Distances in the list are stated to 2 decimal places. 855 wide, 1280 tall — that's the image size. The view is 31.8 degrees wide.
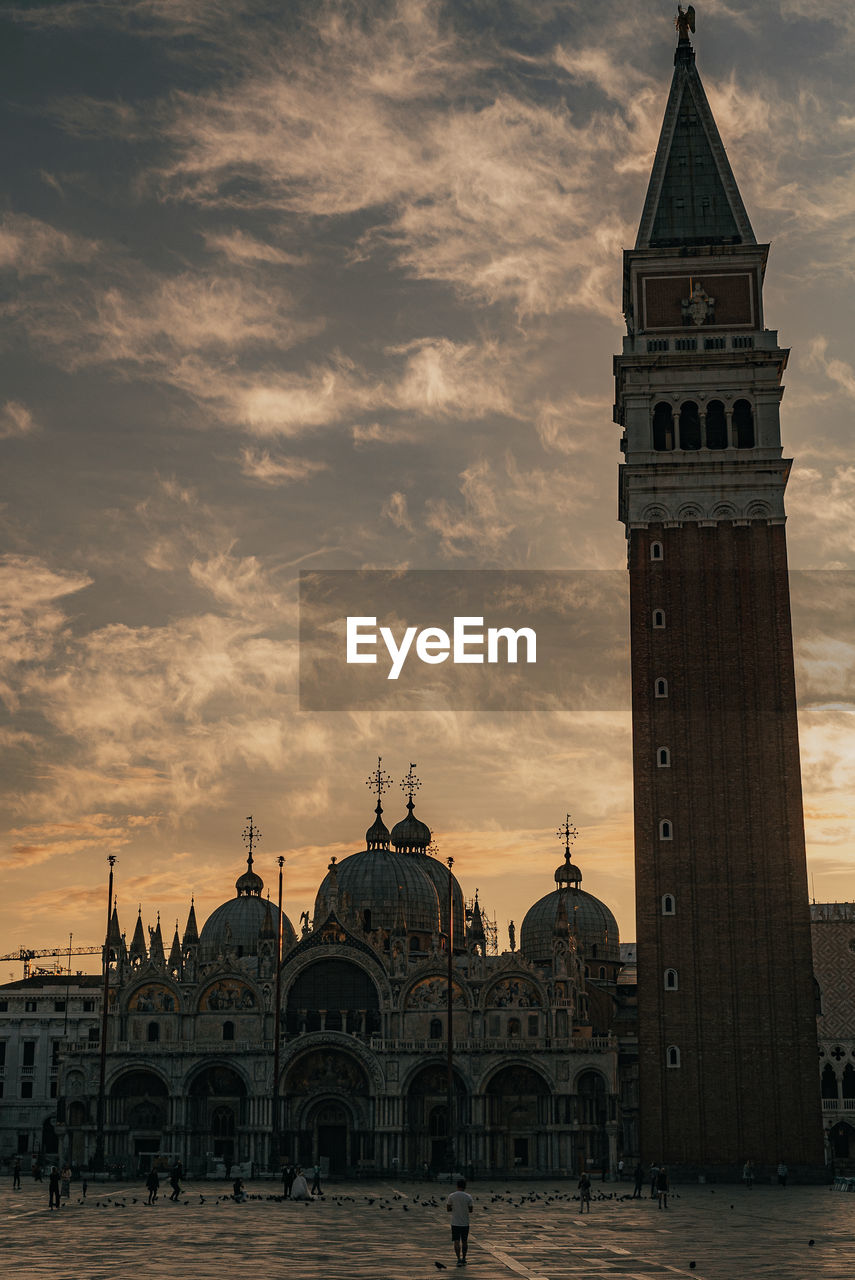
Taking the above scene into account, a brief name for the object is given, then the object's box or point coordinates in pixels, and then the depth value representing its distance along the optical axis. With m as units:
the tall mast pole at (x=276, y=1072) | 81.31
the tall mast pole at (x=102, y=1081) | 78.19
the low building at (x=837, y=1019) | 83.06
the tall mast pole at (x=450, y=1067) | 73.94
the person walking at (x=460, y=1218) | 31.39
